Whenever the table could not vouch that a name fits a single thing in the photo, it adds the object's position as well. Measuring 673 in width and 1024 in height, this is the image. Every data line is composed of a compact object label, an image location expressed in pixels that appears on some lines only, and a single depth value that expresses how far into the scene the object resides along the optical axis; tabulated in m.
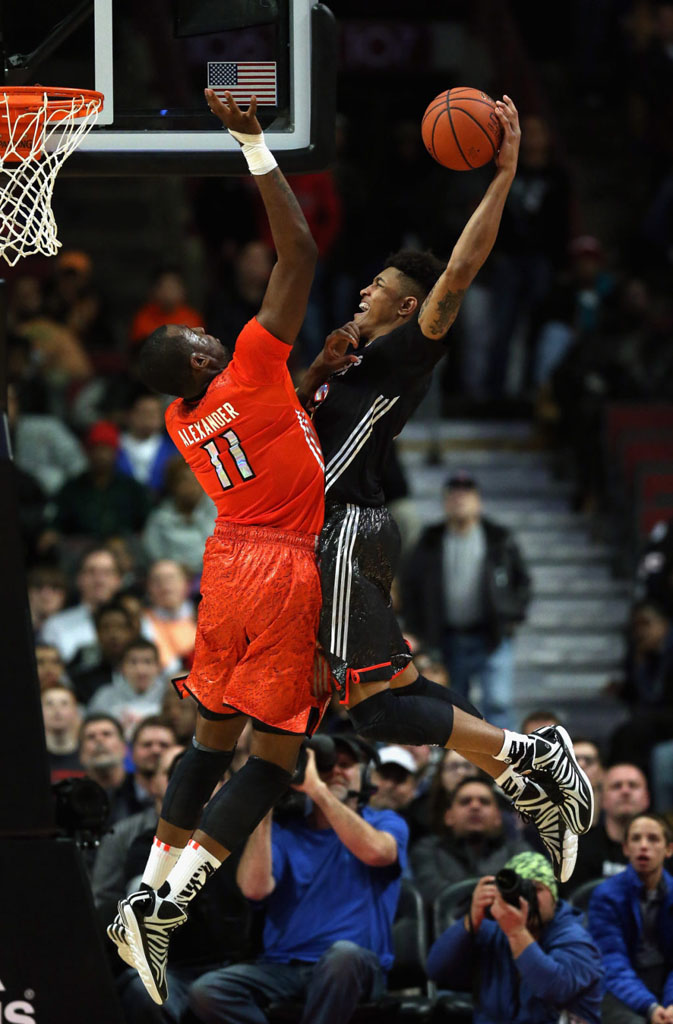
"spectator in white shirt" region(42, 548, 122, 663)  23.62
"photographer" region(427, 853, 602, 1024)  14.69
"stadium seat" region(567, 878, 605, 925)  16.64
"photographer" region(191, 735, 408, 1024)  15.09
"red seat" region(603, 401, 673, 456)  28.33
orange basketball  12.23
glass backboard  13.56
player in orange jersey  12.35
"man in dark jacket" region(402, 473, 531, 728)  24.50
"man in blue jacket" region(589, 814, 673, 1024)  15.53
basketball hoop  12.82
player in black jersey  12.45
